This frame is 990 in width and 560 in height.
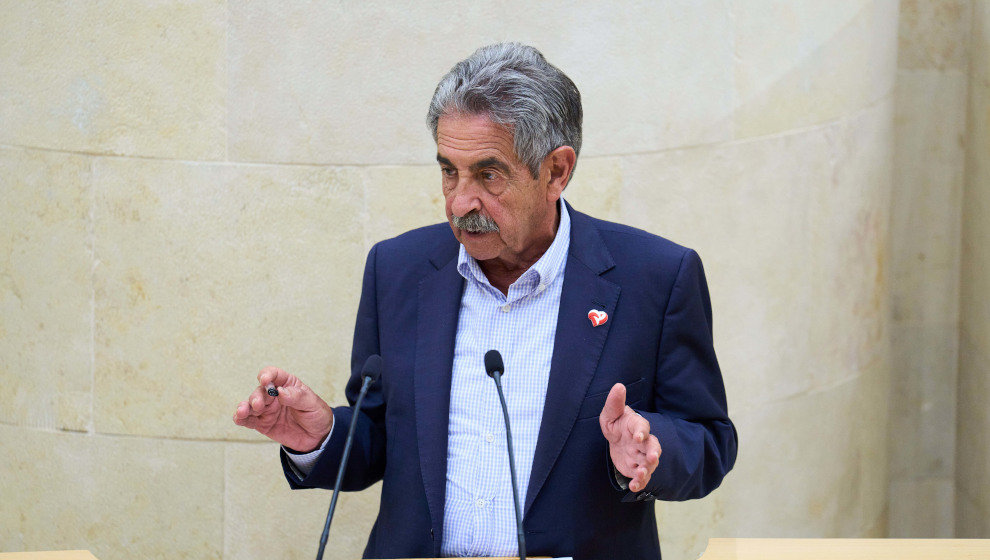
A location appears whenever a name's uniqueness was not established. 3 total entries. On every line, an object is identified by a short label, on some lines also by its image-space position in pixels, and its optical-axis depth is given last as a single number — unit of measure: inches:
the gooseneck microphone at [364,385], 145.9
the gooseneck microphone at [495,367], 159.2
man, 188.7
